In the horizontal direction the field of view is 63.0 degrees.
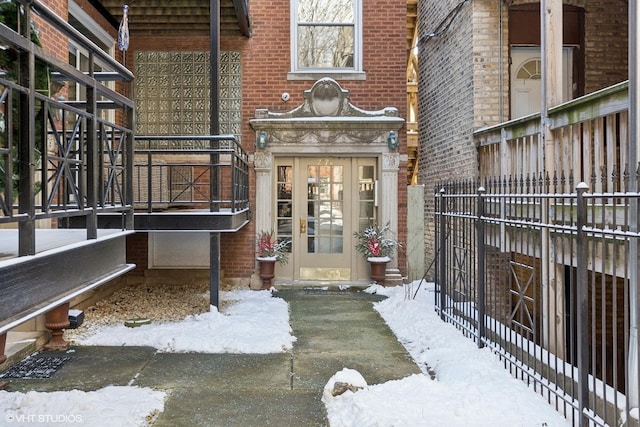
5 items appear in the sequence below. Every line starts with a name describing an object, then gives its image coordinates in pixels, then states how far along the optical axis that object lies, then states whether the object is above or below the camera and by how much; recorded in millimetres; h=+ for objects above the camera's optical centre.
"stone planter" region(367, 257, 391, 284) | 9438 -1115
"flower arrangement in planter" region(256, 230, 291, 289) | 9414 -862
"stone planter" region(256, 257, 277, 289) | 9375 -1121
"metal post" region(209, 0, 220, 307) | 6676 +1062
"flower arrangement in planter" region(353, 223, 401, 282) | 9492 -762
